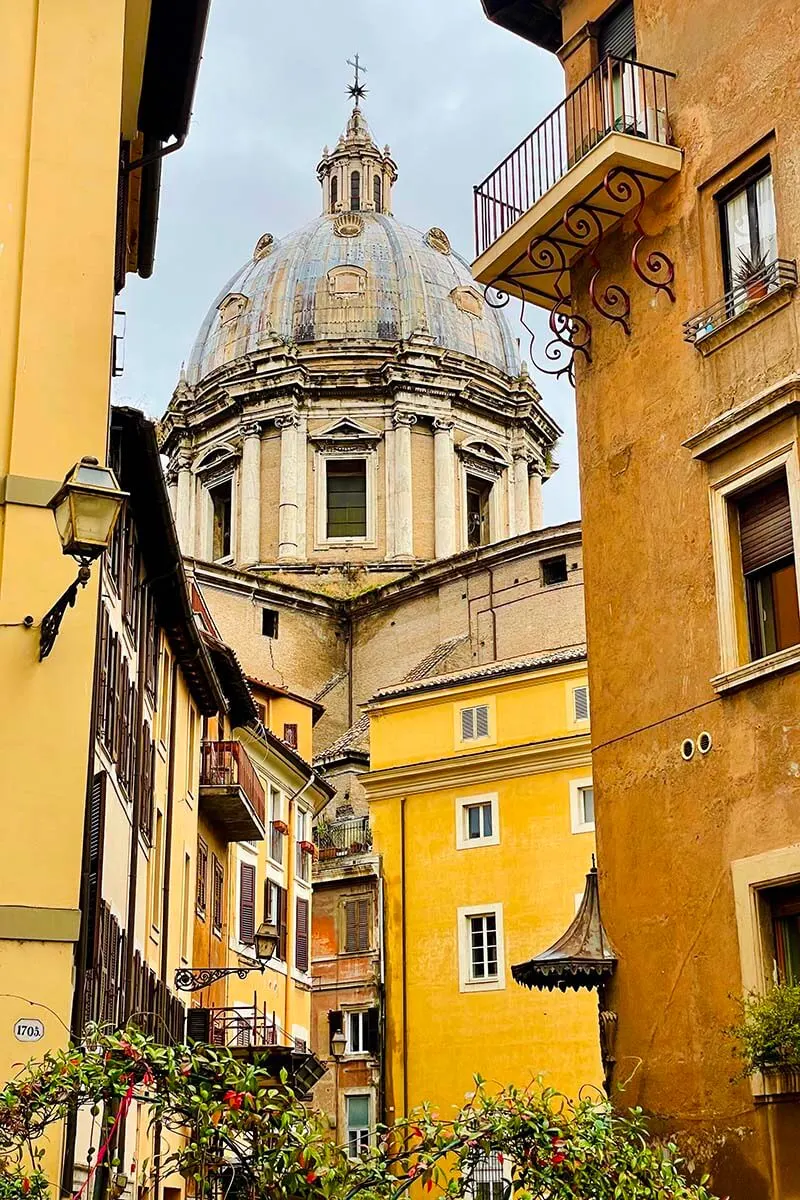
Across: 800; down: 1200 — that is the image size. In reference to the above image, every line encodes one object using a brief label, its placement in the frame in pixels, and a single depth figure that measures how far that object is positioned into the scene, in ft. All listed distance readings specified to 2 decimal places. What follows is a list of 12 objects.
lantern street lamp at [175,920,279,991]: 89.86
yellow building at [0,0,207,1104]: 40.57
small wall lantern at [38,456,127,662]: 37.17
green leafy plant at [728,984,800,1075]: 43.62
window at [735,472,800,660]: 48.91
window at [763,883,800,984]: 46.26
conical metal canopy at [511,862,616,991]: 51.70
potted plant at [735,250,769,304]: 51.11
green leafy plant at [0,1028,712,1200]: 26.91
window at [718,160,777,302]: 51.80
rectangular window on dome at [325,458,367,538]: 237.04
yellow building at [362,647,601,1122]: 128.77
